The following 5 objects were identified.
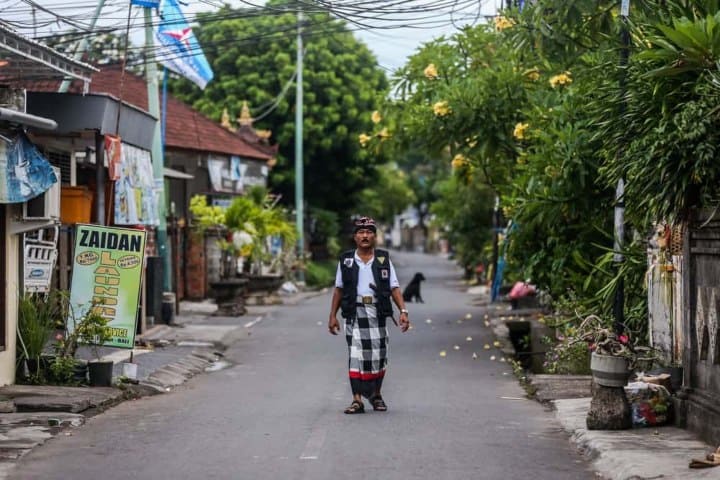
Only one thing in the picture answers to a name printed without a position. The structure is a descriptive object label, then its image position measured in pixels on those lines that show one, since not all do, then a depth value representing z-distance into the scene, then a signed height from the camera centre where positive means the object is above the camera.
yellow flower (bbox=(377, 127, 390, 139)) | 24.23 +2.70
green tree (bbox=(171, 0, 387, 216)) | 47.62 +7.17
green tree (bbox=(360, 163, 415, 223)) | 79.22 +4.73
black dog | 34.34 -0.90
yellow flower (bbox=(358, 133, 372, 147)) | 24.25 +2.60
